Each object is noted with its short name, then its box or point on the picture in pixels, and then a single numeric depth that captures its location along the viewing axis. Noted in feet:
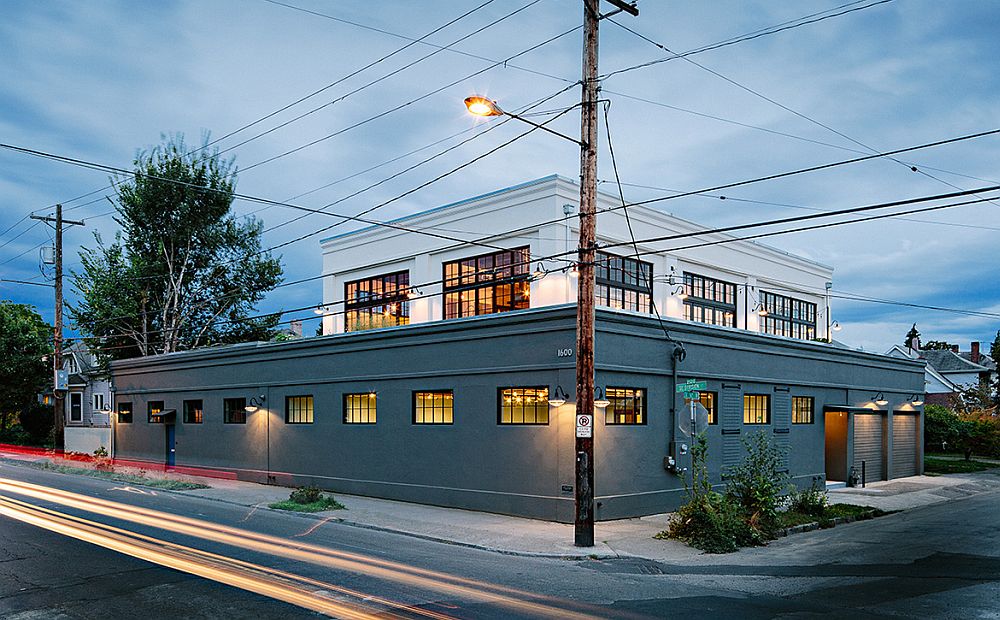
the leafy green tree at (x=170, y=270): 130.52
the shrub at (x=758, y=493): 52.26
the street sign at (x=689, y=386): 53.61
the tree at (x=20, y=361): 157.28
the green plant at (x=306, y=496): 66.39
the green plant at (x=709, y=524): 47.55
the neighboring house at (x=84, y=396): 192.24
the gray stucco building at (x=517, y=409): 60.90
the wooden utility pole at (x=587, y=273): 48.39
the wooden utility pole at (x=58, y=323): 126.72
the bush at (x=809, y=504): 60.03
